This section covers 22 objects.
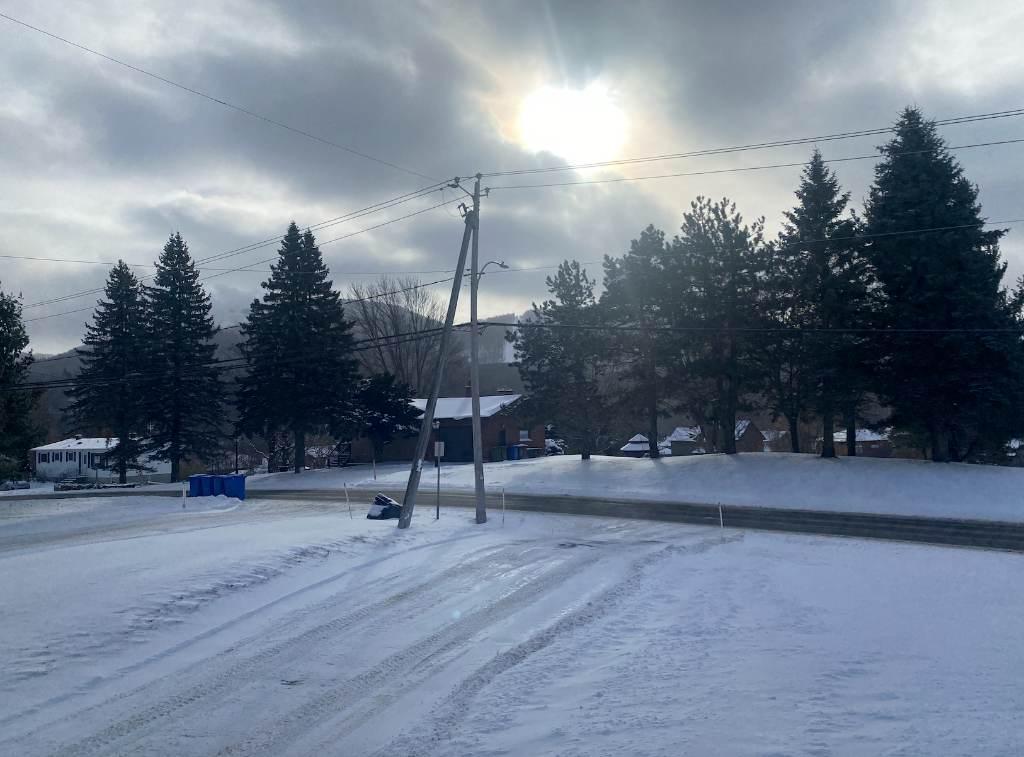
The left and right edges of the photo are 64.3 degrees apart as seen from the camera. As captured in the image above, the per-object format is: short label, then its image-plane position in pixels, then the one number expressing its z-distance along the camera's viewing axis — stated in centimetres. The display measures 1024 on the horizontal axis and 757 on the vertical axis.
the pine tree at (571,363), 4684
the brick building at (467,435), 6134
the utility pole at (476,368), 2448
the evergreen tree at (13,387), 3662
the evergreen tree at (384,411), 5731
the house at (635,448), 7975
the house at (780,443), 6738
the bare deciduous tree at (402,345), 8025
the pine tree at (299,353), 5409
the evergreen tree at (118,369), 5597
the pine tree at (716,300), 4088
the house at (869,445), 6675
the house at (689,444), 7250
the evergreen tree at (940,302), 3400
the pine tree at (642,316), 4322
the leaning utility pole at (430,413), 2158
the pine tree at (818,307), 3741
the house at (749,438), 7562
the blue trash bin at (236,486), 4066
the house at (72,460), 7938
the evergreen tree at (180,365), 5478
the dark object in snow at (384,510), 2326
